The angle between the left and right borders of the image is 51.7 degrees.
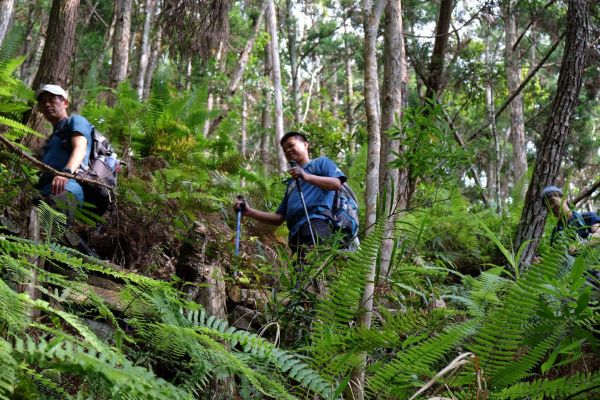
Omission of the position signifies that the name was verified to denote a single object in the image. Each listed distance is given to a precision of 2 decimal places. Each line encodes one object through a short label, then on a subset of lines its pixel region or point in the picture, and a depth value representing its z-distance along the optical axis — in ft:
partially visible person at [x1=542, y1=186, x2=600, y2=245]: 15.15
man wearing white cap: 14.87
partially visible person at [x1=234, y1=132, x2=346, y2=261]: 15.81
